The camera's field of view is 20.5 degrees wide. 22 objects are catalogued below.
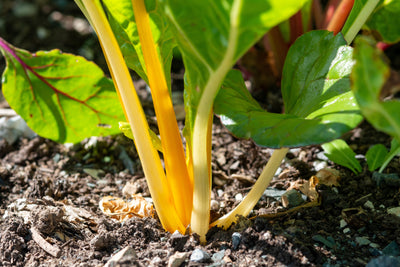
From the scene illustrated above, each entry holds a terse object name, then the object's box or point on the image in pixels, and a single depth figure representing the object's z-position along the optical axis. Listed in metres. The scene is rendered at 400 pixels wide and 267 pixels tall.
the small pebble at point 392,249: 0.89
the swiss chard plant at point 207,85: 0.79
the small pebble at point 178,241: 0.90
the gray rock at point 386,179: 0.99
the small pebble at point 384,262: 0.85
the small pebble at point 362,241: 0.91
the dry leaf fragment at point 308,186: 0.97
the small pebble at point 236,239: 0.90
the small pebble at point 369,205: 0.96
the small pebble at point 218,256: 0.89
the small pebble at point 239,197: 1.00
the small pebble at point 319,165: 1.04
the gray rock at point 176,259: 0.88
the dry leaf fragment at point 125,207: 0.97
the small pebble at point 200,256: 0.88
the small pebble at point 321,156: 1.06
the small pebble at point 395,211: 0.94
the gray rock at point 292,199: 0.96
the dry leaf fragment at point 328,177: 1.00
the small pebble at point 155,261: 0.88
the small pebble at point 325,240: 0.91
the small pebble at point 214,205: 0.98
